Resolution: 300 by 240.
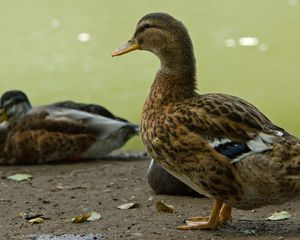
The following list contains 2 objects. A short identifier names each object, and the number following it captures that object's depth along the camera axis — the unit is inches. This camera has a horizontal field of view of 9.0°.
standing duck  373.1
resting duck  659.4
